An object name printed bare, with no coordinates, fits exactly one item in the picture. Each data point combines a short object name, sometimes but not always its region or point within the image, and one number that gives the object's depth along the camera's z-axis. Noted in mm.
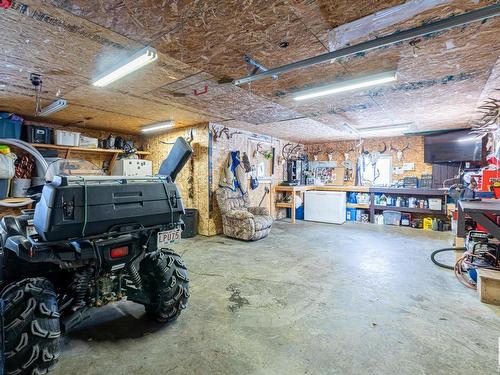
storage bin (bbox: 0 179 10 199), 3926
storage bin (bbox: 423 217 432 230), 6129
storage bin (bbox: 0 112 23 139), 4146
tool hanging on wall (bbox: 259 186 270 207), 6829
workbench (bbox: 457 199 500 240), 2605
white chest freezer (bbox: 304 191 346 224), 6668
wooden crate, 2518
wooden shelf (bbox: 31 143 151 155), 4601
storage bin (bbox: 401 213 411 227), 6397
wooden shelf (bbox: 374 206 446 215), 6016
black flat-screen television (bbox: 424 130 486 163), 5617
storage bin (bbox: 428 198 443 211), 5996
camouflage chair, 4812
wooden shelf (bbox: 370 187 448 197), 5902
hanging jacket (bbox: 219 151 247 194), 5434
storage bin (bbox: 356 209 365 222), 7005
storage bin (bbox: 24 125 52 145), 4473
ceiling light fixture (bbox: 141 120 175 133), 5087
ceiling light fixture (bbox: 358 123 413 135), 5378
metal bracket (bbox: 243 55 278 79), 2307
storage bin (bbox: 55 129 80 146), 4773
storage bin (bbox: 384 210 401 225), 6503
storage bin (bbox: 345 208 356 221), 7105
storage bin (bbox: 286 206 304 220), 7355
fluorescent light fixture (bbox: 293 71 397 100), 2617
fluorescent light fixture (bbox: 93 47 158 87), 2084
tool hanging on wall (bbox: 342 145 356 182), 7484
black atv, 1458
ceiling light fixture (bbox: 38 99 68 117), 3654
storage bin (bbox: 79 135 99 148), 5196
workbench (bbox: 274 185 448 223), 6014
